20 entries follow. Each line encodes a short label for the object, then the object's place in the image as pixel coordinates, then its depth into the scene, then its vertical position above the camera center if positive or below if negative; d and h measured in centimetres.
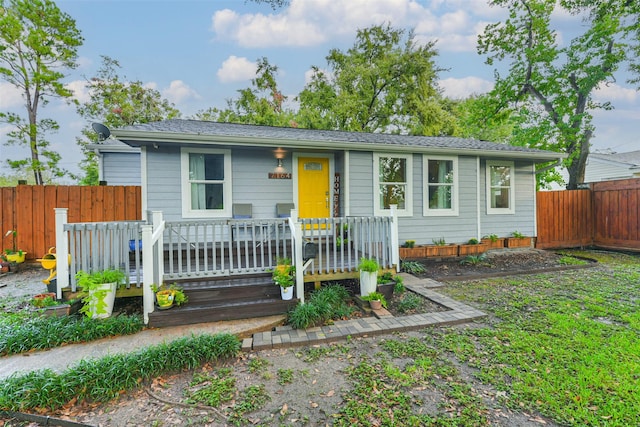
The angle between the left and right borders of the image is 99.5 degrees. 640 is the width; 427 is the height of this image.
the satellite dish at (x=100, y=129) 626 +201
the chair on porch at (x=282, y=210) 621 +8
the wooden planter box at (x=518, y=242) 785 -90
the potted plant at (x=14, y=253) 584 -81
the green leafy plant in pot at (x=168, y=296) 344 -106
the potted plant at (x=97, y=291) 327 -93
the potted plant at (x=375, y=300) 393 -128
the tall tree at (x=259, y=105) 1636 +671
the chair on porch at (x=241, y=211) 596 +6
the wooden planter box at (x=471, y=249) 708 -99
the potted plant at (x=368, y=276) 401 -95
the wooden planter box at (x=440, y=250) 683 -98
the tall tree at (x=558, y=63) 1011 +593
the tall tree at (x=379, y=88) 1481 +710
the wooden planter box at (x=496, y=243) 762 -90
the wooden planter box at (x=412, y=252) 667 -100
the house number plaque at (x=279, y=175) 627 +89
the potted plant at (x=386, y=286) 421 -115
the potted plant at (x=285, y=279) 378 -92
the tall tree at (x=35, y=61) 975 +588
